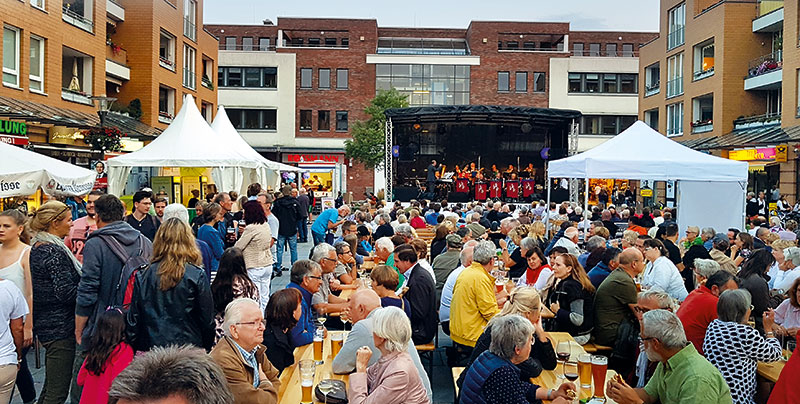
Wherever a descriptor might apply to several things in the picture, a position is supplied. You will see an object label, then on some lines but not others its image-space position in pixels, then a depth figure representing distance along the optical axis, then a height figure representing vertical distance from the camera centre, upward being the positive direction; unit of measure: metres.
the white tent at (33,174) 8.79 +0.09
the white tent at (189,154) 13.50 +0.61
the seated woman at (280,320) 4.75 -1.00
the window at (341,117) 44.66 +4.63
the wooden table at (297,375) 4.19 -1.35
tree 39.66 +3.12
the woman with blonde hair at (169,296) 4.24 -0.74
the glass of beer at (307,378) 3.81 -1.15
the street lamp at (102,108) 13.84 +1.57
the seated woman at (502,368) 3.76 -1.07
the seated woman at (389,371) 3.62 -1.06
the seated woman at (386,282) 5.51 -0.82
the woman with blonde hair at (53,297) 4.79 -0.87
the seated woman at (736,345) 4.54 -1.09
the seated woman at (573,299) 6.05 -1.04
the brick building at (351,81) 43.91 +7.15
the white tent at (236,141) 17.06 +1.15
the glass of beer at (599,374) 4.13 -1.18
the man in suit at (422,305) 6.37 -1.18
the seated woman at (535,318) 4.71 -0.96
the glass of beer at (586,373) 4.17 -1.19
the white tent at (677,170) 11.41 +0.34
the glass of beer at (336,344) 4.87 -1.20
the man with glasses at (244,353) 3.39 -0.91
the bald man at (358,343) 4.43 -1.08
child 3.66 -1.01
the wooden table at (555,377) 4.11 -1.35
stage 23.47 +1.62
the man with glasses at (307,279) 5.76 -0.85
